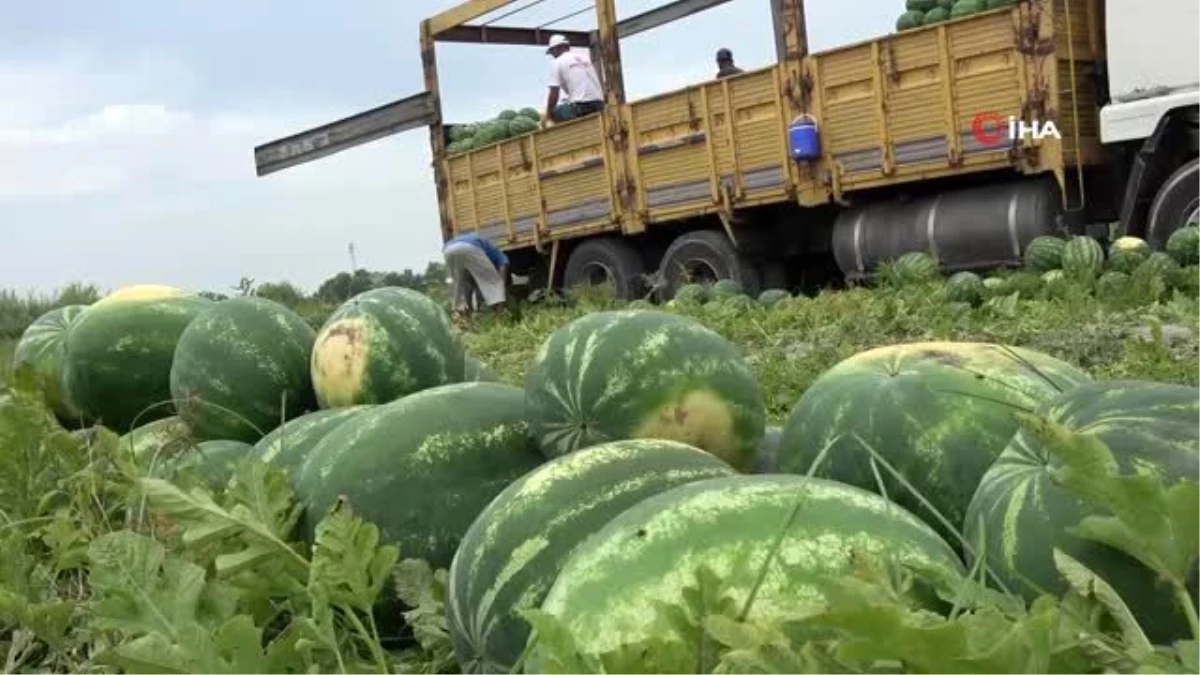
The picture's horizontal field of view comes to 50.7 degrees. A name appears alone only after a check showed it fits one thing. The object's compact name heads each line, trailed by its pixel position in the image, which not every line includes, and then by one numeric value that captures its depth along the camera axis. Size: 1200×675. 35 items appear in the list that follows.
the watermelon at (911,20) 10.19
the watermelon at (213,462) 1.94
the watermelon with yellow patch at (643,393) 1.76
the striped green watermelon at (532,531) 1.29
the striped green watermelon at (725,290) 10.22
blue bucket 10.49
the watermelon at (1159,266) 7.35
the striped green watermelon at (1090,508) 1.00
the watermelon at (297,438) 2.00
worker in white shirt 12.91
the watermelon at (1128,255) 8.15
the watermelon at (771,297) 9.89
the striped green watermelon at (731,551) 1.03
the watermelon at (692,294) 10.30
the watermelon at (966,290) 7.93
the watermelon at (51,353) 3.33
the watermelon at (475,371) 2.79
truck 8.86
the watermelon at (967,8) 9.60
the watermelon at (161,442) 2.02
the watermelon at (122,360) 3.08
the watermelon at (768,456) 1.77
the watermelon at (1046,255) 8.78
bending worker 12.15
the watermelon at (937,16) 9.91
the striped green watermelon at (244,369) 2.59
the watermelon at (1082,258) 8.09
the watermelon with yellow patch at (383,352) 2.44
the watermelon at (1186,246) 8.02
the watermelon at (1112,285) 7.25
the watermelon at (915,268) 8.96
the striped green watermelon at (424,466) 1.67
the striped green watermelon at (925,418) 1.43
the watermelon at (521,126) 14.12
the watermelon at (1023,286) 8.01
